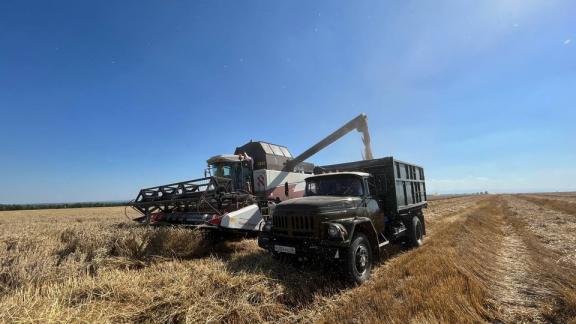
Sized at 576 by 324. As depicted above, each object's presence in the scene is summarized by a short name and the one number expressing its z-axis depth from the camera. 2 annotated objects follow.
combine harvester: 8.72
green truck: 5.65
